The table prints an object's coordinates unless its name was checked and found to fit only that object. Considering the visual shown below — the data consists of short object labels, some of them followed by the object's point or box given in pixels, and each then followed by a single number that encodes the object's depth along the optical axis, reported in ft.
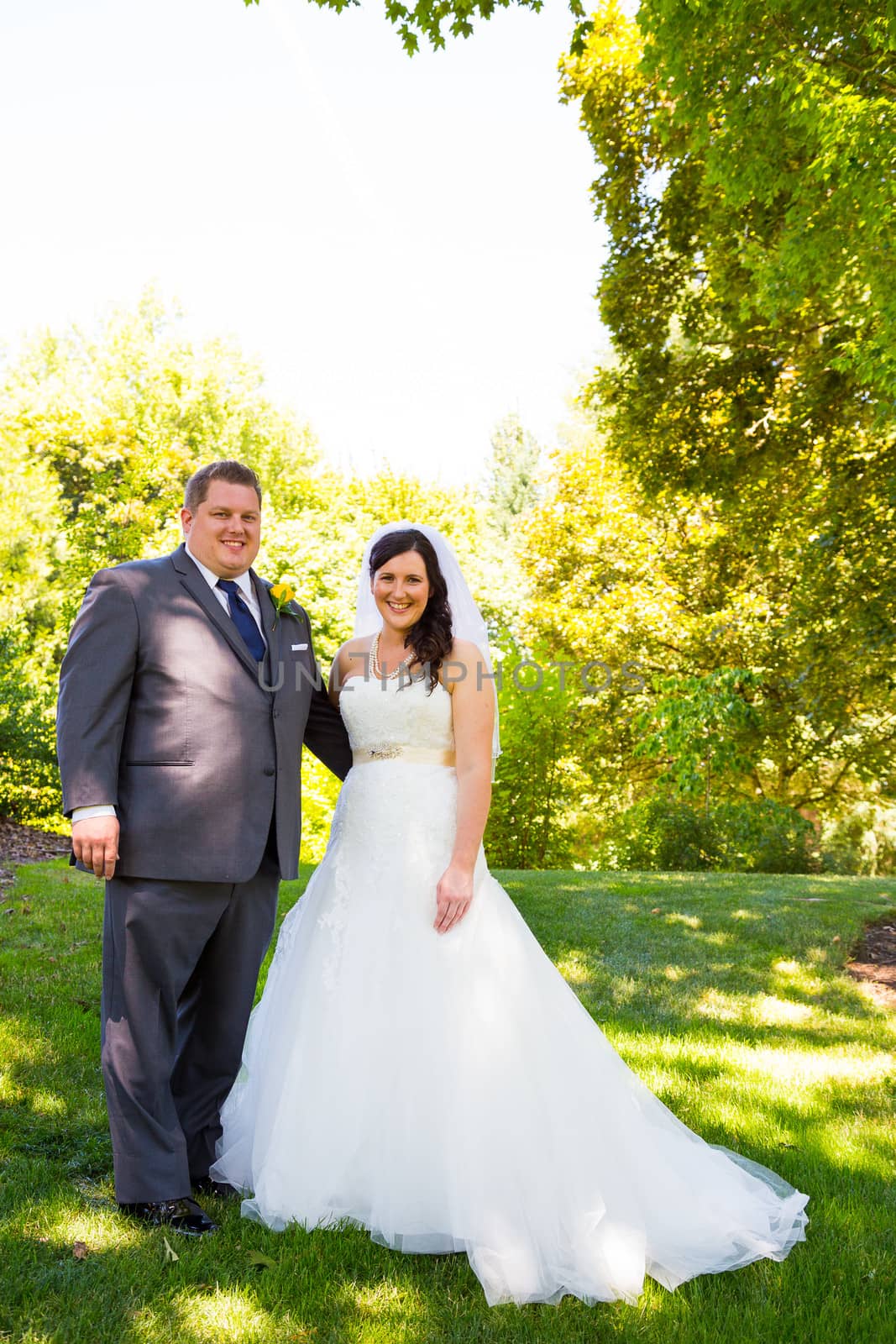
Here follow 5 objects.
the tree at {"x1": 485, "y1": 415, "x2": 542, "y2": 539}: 113.09
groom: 9.46
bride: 9.04
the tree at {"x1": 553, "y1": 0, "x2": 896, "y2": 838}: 18.15
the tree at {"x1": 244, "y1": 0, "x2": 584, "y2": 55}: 20.25
